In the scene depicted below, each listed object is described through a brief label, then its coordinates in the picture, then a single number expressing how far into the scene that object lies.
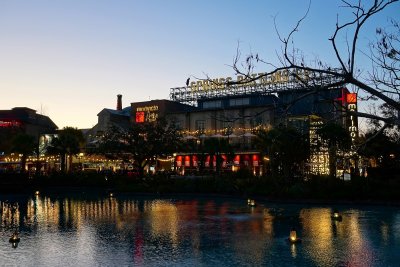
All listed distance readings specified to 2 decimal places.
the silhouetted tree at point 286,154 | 36.47
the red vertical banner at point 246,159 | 66.68
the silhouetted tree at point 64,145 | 60.06
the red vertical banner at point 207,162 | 68.68
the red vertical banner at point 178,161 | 72.59
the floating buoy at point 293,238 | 14.23
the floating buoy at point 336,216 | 20.11
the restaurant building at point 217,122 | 60.98
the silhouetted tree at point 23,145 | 66.25
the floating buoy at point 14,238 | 14.66
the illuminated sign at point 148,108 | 79.88
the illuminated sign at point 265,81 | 70.56
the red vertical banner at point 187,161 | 71.54
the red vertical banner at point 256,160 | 65.62
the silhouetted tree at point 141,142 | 49.16
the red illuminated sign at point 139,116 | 79.81
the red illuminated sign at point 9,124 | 94.00
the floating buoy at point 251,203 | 27.36
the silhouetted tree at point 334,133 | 45.25
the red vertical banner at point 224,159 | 63.36
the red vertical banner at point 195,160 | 70.15
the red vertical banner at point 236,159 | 66.94
